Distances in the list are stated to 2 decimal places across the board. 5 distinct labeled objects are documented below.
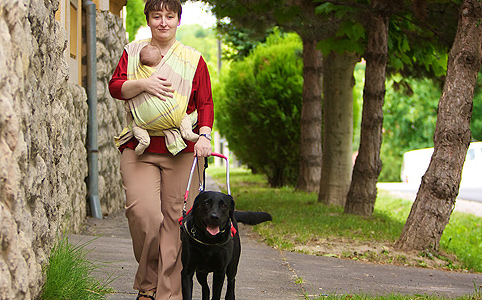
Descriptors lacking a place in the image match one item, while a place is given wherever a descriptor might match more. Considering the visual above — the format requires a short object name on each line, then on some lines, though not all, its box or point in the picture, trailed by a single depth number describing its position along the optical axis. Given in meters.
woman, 7.87
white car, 38.19
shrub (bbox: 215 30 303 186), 32.72
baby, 7.83
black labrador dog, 7.38
